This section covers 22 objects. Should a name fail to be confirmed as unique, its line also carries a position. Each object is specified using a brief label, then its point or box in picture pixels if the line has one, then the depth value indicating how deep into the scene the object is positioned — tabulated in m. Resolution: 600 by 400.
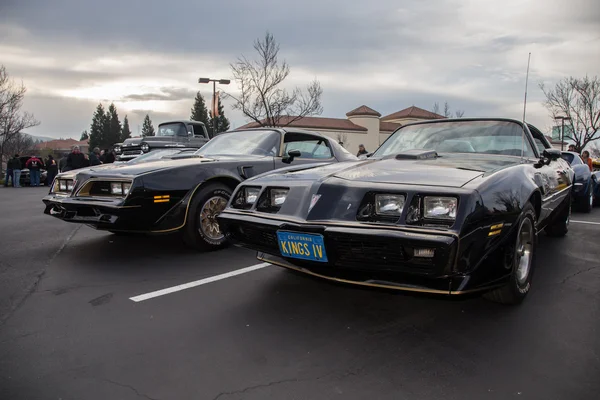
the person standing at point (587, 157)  12.24
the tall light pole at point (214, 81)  20.38
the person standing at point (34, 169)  18.30
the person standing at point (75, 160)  12.38
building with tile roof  56.40
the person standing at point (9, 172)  18.52
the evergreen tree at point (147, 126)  100.69
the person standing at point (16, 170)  18.28
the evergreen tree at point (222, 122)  75.22
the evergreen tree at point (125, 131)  92.70
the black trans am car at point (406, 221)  2.26
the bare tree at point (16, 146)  46.69
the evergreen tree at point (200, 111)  79.75
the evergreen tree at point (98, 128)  86.50
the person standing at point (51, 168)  18.55
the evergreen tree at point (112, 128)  86.50
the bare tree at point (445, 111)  43.08
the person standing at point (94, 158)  12.59
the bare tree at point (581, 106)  28.16
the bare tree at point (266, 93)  21.44
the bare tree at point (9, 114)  23.53
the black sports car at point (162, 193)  4.05
